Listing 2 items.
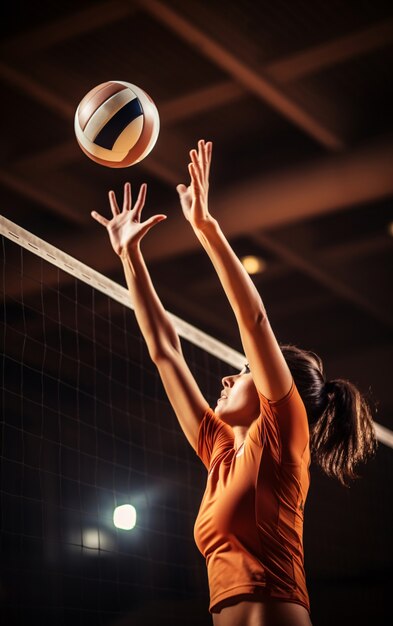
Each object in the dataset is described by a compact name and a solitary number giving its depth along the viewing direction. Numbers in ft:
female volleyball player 9.04
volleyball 12.88
